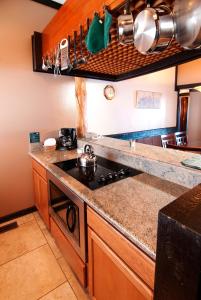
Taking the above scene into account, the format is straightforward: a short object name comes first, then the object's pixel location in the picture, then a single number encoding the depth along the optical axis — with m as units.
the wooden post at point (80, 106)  2.49
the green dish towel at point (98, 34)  0.96
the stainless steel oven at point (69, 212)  1.16
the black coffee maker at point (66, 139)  2.33
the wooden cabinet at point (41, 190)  1.84
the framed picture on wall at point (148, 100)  3.48
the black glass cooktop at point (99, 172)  1.31
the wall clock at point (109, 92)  2.95
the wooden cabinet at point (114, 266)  0.74
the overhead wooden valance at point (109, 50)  1.03
